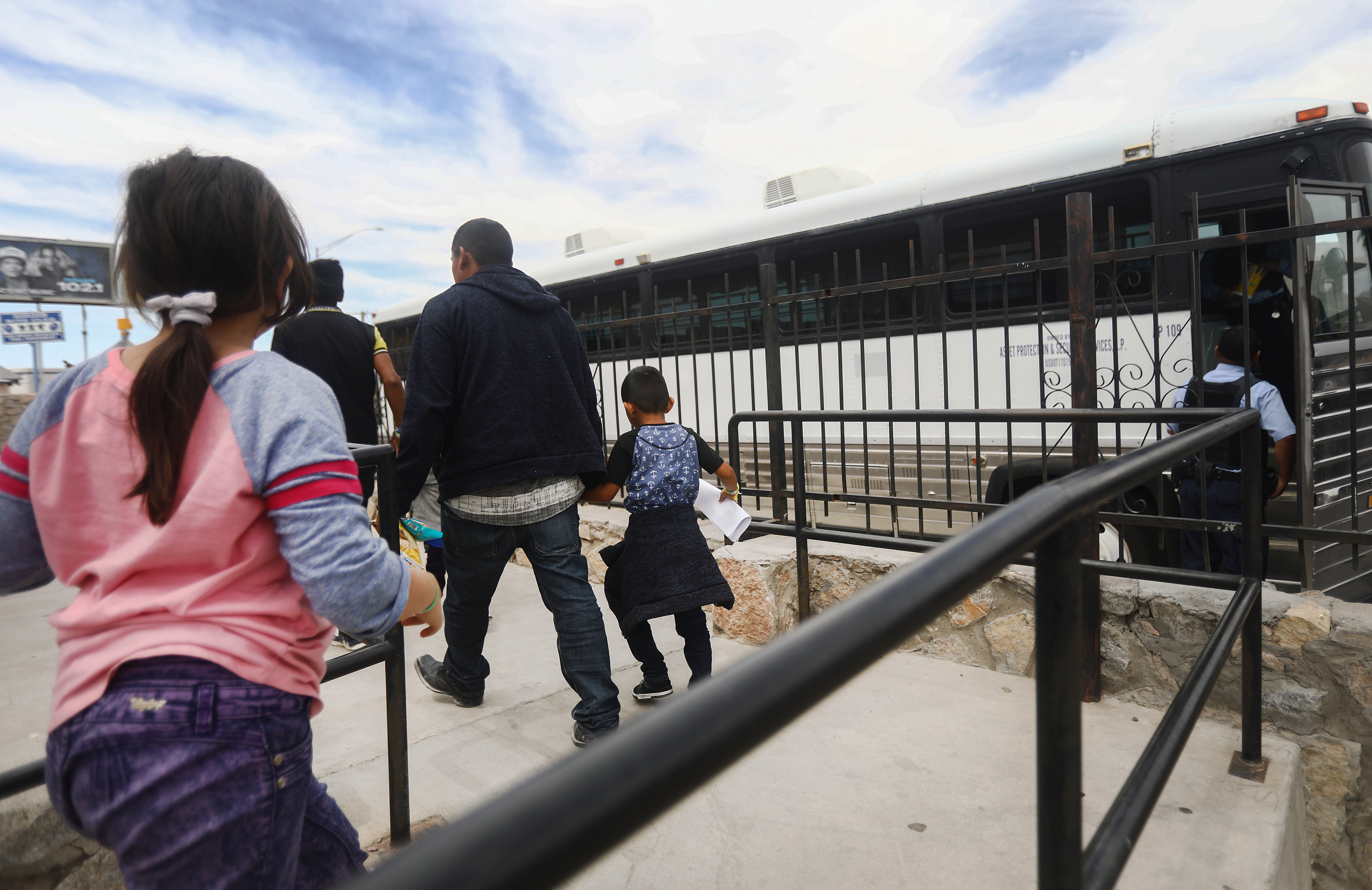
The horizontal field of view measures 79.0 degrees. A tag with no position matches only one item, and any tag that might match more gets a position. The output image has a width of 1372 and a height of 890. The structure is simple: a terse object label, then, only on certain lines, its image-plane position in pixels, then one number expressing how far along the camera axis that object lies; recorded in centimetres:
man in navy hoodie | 258
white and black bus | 355
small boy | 284
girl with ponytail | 98
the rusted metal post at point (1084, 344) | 286
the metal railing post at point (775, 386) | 409
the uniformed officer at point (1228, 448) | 362
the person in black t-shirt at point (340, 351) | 350
